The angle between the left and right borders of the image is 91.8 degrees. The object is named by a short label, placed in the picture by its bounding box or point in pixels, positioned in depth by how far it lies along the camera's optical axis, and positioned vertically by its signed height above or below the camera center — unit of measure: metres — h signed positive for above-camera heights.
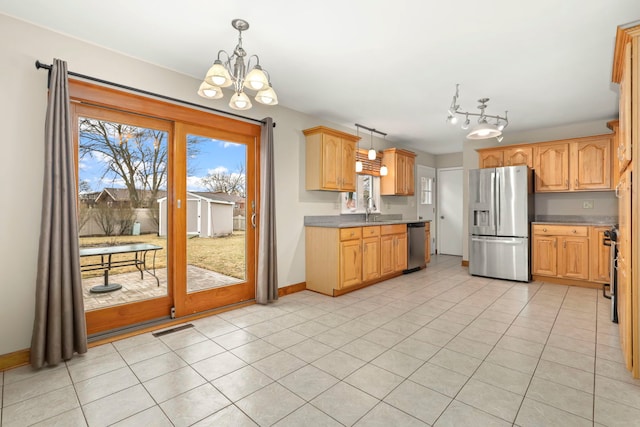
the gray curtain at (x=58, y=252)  2.24 -0.29
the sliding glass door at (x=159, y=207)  2.74 +0.05
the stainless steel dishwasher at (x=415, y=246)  5.52 -0.65
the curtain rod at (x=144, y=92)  2.33 +1.12
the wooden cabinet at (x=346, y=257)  4.12 -0.66
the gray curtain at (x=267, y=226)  3.73 -0.18
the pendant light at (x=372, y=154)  5.04 +0.93
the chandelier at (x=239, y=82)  2.12 +0.94
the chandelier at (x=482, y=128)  3.46 +0.96
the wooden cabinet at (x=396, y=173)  5.94 +0.73
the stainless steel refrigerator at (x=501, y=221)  4.80 -0.17
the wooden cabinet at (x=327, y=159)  4.34 +0.76
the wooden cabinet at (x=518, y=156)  5.18 +0.92
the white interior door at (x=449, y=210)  7.48 +0.01
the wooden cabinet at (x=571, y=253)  4.42 -0.65
